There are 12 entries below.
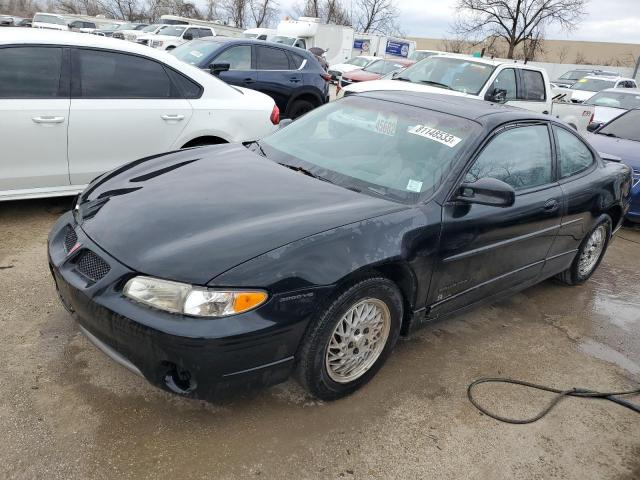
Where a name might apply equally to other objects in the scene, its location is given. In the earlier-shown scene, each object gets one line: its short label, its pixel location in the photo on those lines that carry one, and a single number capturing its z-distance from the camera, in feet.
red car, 55.77
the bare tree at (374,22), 189.47
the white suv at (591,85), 53.88
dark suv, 28.30
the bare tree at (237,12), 190.76
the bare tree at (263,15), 195.00
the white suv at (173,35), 65.95
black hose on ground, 10.07
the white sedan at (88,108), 14.05
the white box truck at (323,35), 86.12
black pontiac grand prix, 7.52
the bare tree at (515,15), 121.08
